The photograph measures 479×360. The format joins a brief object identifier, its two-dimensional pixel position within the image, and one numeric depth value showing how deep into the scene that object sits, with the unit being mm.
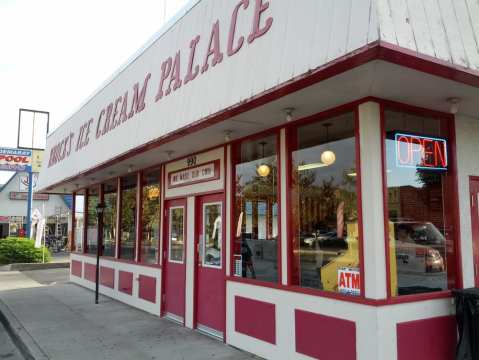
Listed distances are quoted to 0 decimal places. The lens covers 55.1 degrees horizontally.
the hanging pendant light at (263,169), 6668
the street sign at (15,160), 24141
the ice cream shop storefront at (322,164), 4164
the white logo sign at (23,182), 37750
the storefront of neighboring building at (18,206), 38562
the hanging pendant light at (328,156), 5638
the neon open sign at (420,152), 5223
